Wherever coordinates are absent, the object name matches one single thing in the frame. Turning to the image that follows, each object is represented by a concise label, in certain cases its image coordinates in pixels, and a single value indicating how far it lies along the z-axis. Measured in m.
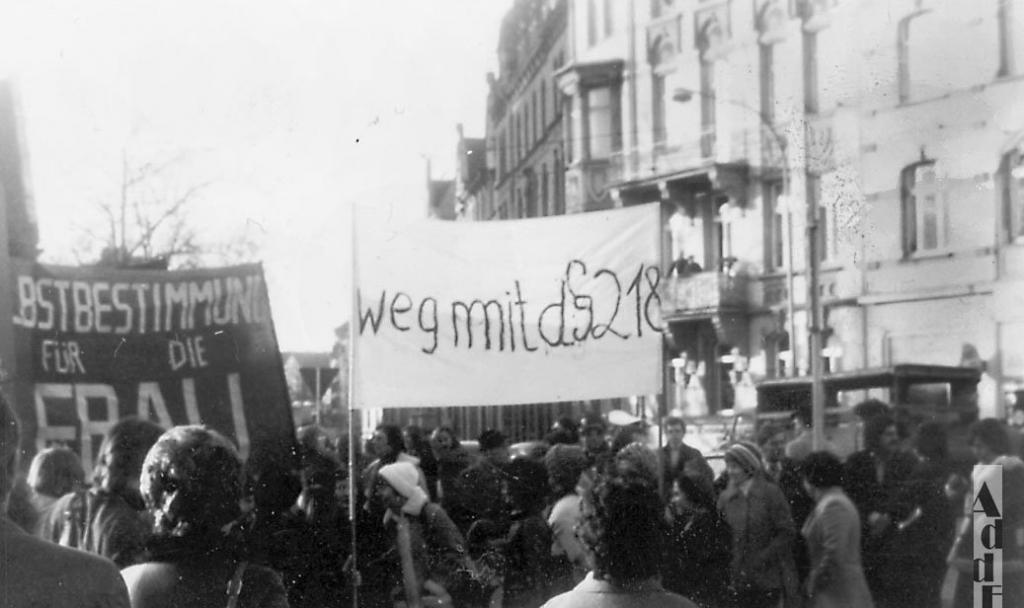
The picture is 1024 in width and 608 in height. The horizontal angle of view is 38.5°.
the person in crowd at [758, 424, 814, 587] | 7.65
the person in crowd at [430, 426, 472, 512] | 9.91
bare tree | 12.30
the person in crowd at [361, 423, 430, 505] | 8.62
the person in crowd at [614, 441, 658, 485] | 5.88
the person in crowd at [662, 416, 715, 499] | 7.65
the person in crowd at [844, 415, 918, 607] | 7.61
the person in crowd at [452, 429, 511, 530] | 7.96
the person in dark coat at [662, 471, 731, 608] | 7.27
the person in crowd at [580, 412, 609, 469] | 10.85
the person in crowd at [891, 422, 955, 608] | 7.52
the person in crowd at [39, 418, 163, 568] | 4.62
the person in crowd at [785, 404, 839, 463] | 9.21
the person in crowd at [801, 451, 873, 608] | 7.04
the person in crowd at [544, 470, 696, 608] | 3.35
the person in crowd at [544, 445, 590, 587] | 6.79
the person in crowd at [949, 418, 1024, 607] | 6.41
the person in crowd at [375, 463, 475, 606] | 7.23
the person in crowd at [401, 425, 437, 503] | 10.80
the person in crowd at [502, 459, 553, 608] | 7.02
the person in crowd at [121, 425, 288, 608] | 3.19
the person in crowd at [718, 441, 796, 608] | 7.45
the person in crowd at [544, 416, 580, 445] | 10.73
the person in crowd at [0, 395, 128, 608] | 2.51
